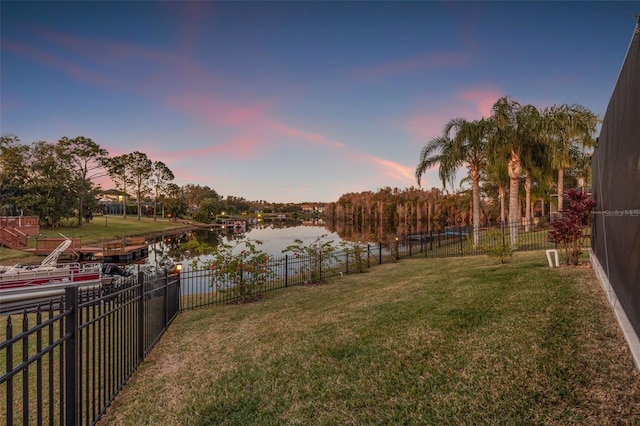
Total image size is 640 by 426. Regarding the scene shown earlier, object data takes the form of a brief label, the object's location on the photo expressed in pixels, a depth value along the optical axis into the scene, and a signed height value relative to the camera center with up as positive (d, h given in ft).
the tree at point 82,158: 133.44 +27.88
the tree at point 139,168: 206.90 +33.09
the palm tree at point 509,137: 56.75 +13.53
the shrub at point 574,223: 25.29 -0.90
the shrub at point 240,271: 32.91 -5.74
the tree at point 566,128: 59.52 +16.04
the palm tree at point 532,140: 57.26 +13.40
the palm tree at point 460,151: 61.77 +12.78
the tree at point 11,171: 111.75 +17.07
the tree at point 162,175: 232.73 +31.52
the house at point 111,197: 347.97 +22.89
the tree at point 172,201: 254.06 +13.04
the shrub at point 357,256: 49.01 -6.40
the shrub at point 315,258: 43.08 -6.04
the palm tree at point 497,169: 58.49 +8.77
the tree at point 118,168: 166.43 +27.71
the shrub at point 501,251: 34.78 -4.19
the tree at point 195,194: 426.06 +31.04
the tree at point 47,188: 115.24 +11.51
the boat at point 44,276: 45.19 -8.72
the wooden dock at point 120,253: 82.84 -9.53
